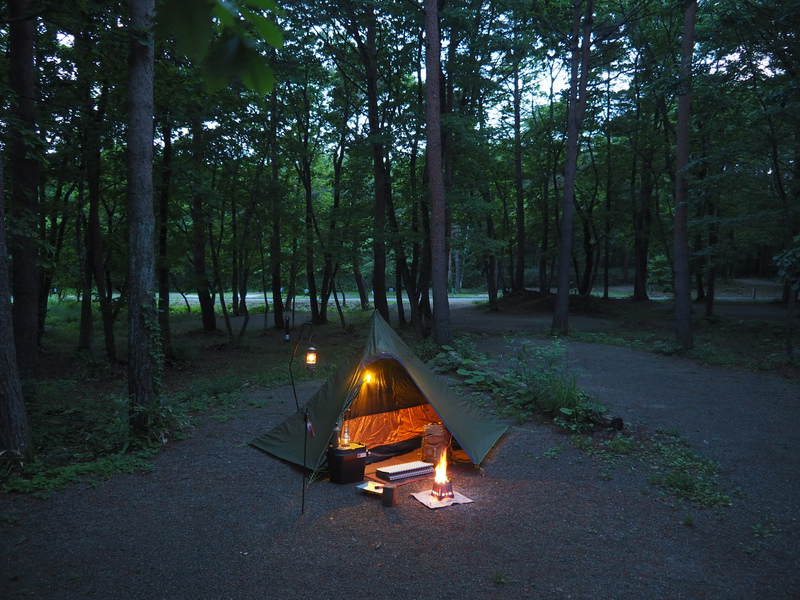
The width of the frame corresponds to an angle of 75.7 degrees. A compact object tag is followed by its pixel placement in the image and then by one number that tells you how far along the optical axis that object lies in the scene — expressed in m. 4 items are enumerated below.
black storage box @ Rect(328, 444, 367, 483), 5.75
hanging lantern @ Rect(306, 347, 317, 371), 5.30
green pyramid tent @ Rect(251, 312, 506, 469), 6.33
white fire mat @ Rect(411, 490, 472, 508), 5.14
